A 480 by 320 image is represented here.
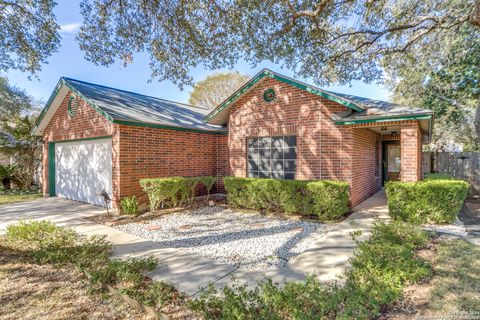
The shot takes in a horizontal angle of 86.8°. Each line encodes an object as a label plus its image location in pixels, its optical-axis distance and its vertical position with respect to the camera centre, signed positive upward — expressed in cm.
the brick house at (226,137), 796 +82
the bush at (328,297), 265 -156
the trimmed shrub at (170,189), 801 -97
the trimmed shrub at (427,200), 626 -104
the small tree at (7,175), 1370 -80
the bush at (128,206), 796 -145
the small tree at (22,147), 1321 +69
